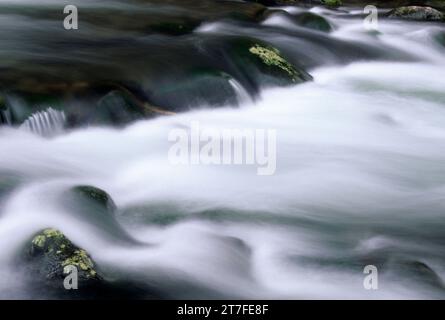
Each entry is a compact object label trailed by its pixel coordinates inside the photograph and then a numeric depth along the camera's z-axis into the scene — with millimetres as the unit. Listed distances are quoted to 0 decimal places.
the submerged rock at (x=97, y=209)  5746
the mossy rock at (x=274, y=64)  10055
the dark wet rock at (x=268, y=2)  15617
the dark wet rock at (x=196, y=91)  8781
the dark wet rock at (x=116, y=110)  7930
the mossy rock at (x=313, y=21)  13156
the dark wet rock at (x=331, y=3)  16391
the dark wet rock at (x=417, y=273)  5348
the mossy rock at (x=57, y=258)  4879
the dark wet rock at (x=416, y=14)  15328
